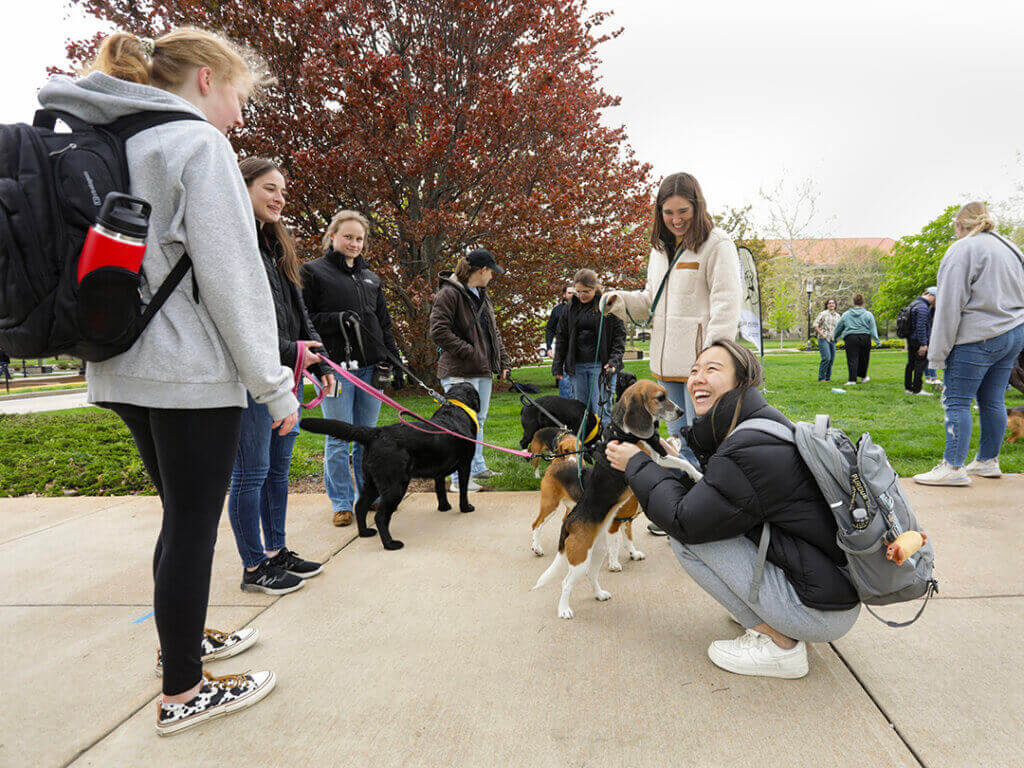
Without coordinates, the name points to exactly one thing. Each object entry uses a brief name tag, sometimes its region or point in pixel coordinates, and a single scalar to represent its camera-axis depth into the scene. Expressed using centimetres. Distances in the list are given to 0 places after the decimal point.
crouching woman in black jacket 205
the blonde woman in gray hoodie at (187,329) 163
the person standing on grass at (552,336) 619
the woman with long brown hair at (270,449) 281
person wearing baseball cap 494
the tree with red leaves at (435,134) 1018
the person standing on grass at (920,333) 963
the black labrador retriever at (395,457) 374
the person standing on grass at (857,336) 1203
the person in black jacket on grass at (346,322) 410
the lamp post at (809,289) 3425
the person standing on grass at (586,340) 568
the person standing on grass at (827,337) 1344
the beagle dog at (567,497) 325
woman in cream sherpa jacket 325
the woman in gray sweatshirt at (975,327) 423
